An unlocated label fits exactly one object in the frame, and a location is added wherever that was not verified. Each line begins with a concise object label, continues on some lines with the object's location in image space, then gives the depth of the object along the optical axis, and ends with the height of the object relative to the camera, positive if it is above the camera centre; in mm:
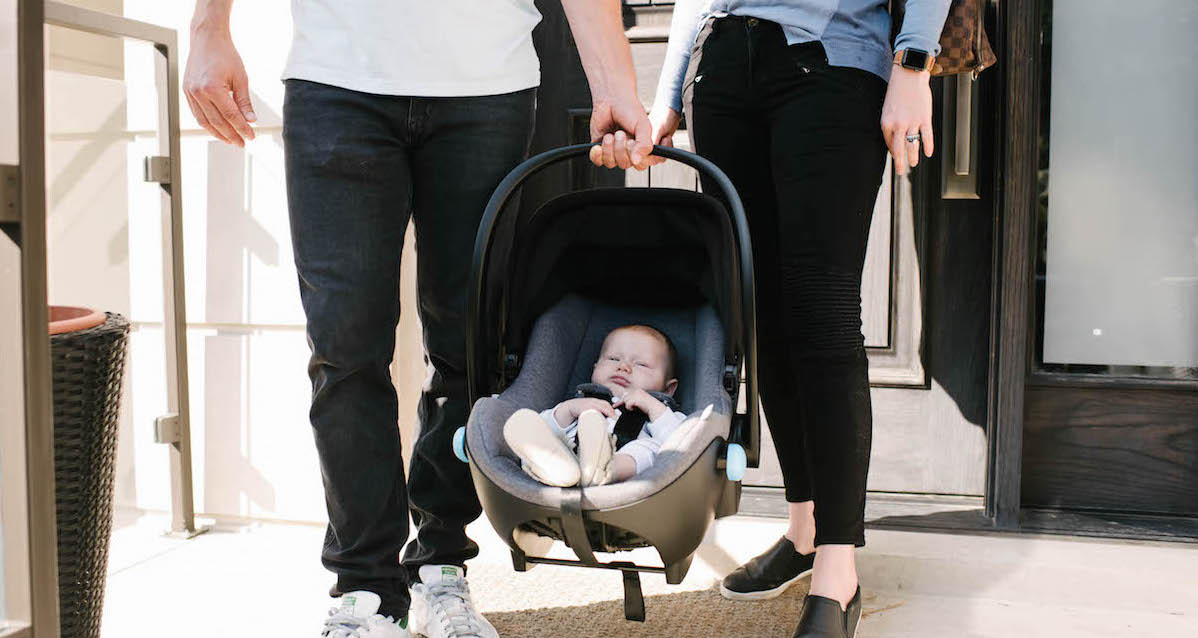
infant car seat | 1363 -128
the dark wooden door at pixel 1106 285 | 2307 -35
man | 1681 +190
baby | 1378 -244
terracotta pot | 1594 -88
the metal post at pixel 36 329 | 1163 -74
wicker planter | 1603 -309
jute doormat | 1937 -722
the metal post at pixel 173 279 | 2414 -27
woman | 1649 +171
